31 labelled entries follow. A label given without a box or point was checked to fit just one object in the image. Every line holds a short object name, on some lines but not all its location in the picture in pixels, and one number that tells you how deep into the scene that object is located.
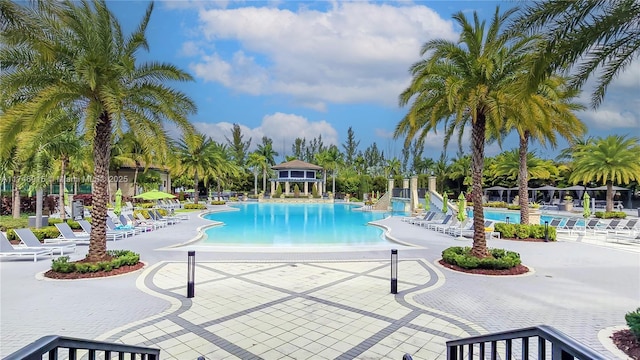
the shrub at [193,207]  33.80
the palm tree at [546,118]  9.37
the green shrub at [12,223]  16.45
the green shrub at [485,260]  9.54
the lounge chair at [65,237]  12.85
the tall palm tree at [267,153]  57.95
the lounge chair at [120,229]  15.98
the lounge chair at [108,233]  14.71
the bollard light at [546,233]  15.34
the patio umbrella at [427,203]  25.86
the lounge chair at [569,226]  18.19
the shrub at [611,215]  25.72
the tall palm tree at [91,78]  8.28
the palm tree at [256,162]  54.25
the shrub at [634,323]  5.01
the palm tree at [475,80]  9.56
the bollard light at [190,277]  7.44
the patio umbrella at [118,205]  17.72
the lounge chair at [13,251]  10.45
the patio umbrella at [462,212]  16.34
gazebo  55.25
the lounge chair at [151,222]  19.47
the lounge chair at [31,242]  11.03
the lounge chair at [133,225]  17.45
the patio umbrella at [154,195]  23.69
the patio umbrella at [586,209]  18.78
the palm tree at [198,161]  35.69
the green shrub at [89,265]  8.80
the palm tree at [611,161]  27.77
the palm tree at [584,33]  5.27
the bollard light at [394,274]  7.75
